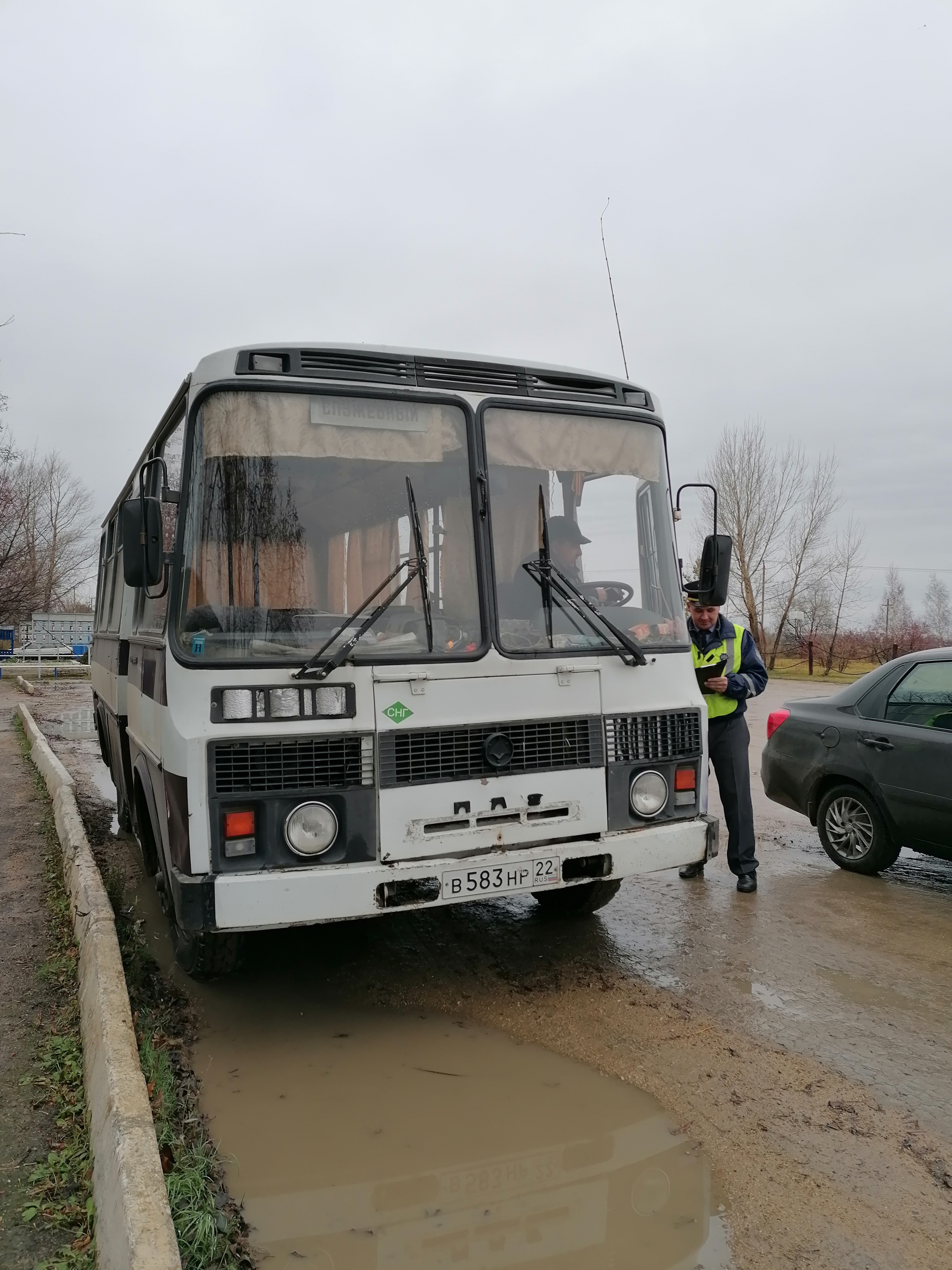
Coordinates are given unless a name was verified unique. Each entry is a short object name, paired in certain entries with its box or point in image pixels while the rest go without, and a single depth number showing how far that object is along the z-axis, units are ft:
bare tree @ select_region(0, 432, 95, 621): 89.61
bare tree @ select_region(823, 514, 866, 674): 118.62
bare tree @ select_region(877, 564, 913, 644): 120.16
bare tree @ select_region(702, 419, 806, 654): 121.70
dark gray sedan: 19.90
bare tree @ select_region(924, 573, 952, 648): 131.85
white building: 143.54
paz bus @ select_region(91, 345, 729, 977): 13.26
